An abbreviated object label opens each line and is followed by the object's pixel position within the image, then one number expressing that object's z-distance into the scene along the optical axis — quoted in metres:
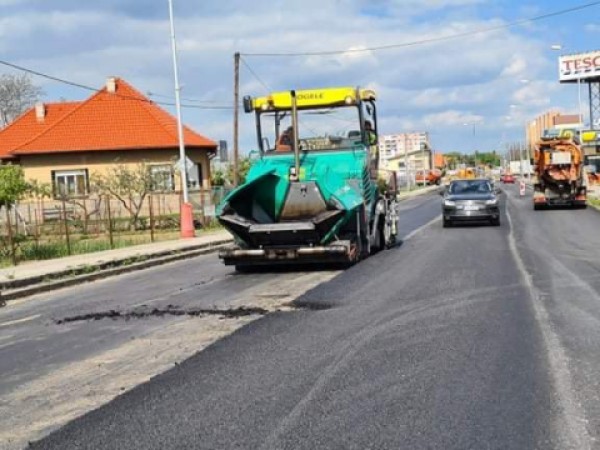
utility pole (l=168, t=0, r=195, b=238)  26.91
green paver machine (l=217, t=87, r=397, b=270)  14.65
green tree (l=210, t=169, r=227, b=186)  50.84
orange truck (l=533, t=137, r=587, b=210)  36.28
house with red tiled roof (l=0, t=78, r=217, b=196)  41.59
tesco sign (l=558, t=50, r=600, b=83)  88.19
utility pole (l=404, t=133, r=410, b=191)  94.19
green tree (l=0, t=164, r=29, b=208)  20.73
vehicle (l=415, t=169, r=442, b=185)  110.34
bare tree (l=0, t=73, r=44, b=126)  69.06
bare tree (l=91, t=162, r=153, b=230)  36.19
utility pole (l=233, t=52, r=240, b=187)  36.28
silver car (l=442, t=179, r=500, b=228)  26.58
